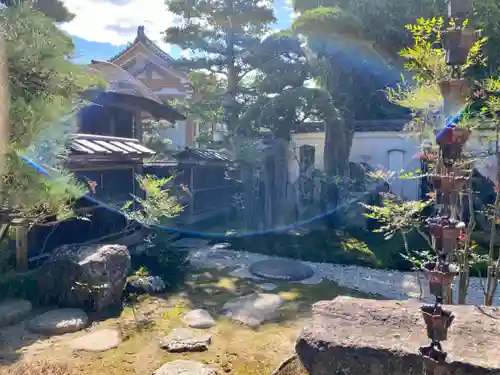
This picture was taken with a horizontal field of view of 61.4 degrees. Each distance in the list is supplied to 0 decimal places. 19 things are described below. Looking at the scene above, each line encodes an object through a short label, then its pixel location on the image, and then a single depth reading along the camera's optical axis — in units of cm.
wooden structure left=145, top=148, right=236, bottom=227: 1234
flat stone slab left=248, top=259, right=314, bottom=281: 869
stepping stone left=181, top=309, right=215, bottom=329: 615
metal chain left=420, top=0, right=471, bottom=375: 236
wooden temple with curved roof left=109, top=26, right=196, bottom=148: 2123
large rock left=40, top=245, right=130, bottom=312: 648
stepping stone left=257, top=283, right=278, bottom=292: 798
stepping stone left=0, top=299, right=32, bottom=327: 593
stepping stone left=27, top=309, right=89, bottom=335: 573
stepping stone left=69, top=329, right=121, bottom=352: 531
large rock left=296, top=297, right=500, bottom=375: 365
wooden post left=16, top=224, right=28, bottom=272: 705
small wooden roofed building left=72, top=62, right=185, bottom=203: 834
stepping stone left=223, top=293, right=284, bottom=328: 643
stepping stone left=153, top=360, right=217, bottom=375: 464
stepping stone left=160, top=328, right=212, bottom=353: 534
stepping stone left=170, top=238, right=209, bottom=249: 1109
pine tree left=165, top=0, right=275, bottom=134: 1265
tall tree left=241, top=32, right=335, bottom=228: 1194
